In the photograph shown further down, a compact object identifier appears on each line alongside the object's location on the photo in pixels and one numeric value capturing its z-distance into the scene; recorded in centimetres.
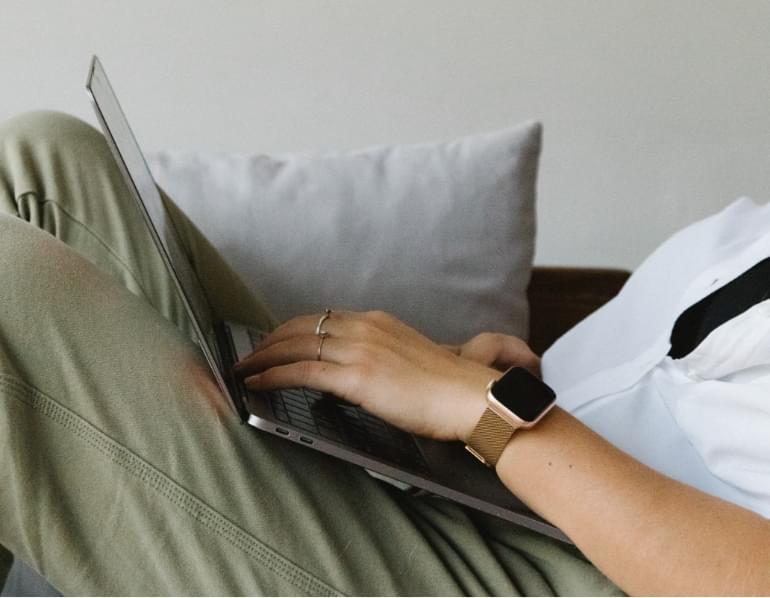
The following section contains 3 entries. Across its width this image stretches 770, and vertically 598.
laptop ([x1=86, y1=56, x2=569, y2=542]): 114
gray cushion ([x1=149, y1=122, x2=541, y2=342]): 150
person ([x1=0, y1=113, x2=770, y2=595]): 111
